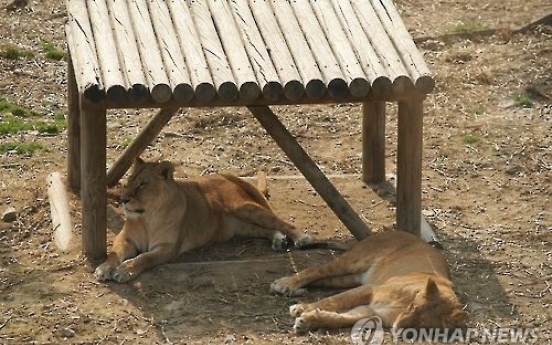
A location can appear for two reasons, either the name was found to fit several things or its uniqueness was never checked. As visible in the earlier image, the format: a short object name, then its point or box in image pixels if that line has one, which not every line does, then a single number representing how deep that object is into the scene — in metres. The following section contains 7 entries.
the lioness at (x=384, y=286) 15.17
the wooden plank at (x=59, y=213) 18.59
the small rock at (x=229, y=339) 15.21
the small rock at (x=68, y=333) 15.42
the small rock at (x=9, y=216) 19.55
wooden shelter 16.80
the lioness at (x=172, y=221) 17.72
